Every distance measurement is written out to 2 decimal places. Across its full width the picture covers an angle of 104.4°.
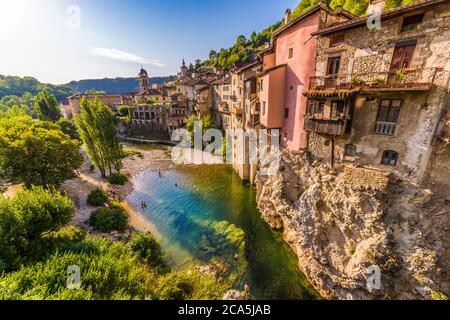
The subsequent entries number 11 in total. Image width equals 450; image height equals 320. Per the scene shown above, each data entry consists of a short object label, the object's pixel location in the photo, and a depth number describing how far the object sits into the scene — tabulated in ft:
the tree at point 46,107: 165.78
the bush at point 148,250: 45.98
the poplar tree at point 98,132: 89.61
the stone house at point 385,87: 32.53
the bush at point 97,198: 76.55
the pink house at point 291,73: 48.65
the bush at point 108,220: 63.77
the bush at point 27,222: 32.09
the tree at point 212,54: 388.04
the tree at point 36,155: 59.86
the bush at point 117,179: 99.86
